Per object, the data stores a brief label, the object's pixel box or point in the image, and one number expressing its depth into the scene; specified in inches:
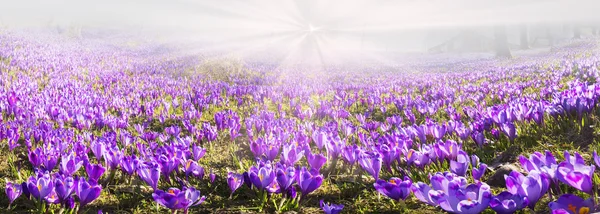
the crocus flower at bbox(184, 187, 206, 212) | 90.9
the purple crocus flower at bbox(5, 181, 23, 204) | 98.8
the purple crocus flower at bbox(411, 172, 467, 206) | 79.5
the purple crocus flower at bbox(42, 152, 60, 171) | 123.6
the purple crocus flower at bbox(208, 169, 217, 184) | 124.4
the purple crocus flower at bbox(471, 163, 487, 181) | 96.7
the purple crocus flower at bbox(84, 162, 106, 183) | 111.3
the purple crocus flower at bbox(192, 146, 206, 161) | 140.3
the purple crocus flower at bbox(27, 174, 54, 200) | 94.2
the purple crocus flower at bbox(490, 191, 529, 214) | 68.2
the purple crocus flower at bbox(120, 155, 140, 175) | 123.3
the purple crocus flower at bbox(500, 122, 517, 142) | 147.3
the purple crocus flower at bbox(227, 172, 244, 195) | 109.7
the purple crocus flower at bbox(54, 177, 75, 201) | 94.0
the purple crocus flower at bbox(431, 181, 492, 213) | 67.8
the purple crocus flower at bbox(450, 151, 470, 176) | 103.0
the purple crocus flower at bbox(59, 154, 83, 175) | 117.7
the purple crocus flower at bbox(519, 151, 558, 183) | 85.4
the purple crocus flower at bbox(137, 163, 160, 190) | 108.8
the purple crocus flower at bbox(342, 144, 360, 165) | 132.6
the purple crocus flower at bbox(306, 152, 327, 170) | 121.5
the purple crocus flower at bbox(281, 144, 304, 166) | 128.0
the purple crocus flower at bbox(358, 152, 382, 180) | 112.6
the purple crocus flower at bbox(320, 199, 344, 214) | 85.4
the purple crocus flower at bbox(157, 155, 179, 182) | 122.1
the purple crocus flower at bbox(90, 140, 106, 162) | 144.4
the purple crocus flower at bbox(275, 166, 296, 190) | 101.1
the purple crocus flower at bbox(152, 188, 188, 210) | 84.7
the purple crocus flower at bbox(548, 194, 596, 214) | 62.4
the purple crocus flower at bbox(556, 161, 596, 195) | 69.2
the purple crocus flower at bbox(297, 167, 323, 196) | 99.7
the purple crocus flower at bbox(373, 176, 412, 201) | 88.1
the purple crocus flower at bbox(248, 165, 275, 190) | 102.7
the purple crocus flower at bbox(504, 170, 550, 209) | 71.9
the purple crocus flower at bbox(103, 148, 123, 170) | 129.6
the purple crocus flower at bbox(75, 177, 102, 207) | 93.7
